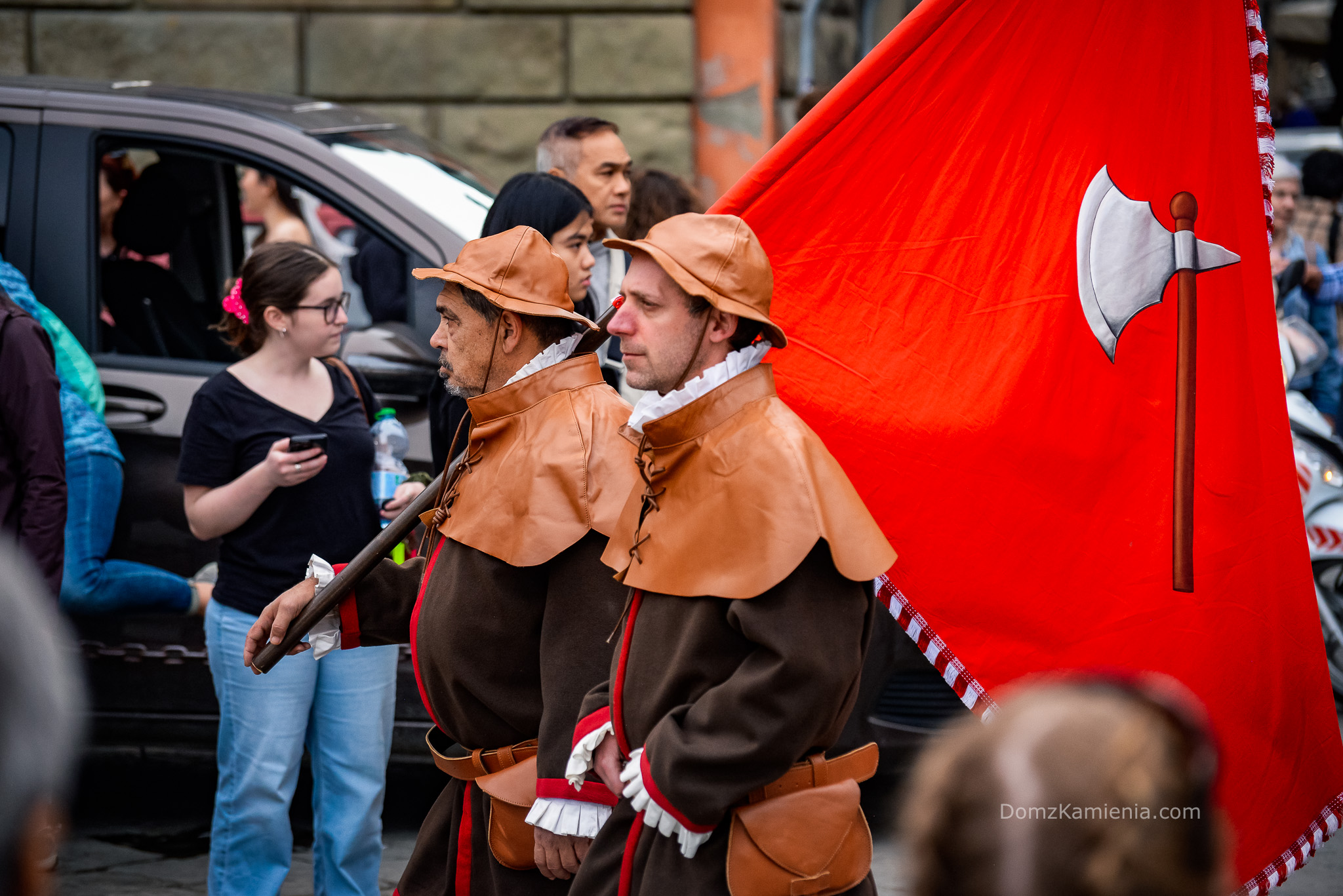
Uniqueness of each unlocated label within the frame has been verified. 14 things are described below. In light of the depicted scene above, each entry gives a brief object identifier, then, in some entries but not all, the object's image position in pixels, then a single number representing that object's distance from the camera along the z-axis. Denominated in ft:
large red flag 19.79
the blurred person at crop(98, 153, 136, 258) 33.94
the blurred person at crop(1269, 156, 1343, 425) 47.44
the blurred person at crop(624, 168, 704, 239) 34.35
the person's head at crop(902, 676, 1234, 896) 7.55
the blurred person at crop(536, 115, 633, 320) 32.71
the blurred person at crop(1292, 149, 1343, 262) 57.06
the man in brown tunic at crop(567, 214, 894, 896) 15.01
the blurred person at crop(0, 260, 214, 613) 29.43
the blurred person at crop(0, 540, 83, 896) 7.32
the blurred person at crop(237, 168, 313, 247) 38.65
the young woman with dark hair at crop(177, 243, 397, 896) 25.93
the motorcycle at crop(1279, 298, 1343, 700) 42.45
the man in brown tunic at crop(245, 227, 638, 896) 18.33
